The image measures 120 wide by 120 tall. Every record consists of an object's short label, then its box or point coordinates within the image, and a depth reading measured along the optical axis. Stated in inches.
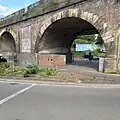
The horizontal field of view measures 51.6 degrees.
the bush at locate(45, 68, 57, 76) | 293.4
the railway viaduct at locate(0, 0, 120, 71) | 332.4
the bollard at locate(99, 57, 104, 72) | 345.4
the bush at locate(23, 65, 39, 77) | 292.6
